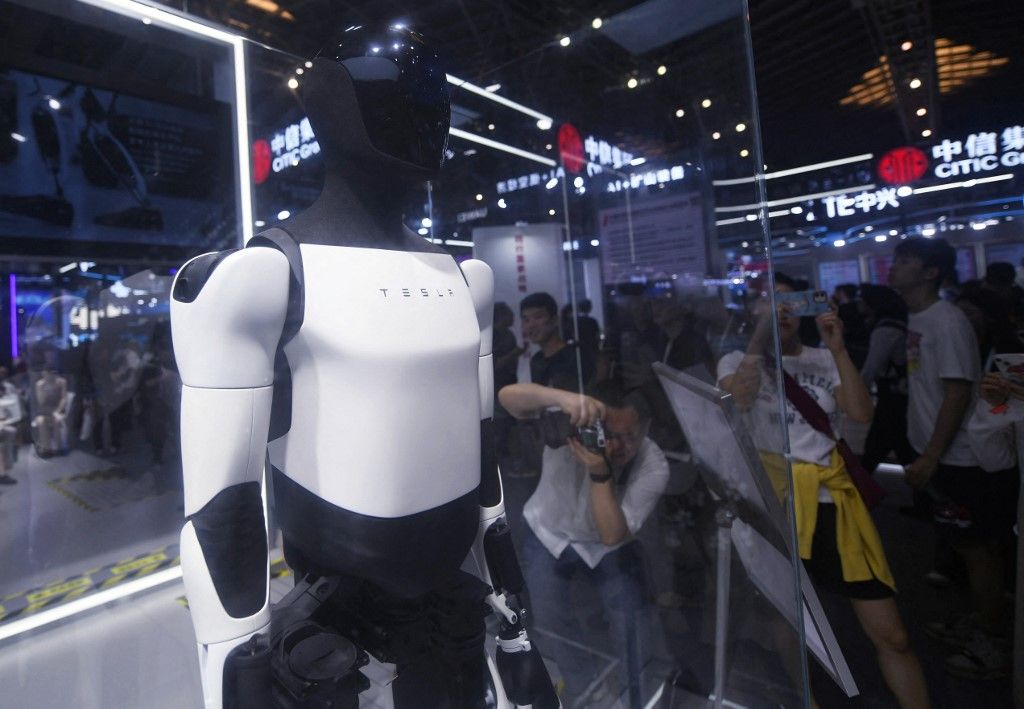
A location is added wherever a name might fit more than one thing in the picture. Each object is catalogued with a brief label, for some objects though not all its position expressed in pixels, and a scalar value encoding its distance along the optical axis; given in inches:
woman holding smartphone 57.5
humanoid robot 27.1
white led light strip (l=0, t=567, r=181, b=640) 56.3
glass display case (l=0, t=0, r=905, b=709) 57.9
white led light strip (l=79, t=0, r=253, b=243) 55.5
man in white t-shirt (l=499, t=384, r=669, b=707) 61.6
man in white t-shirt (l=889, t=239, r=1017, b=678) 70.5
